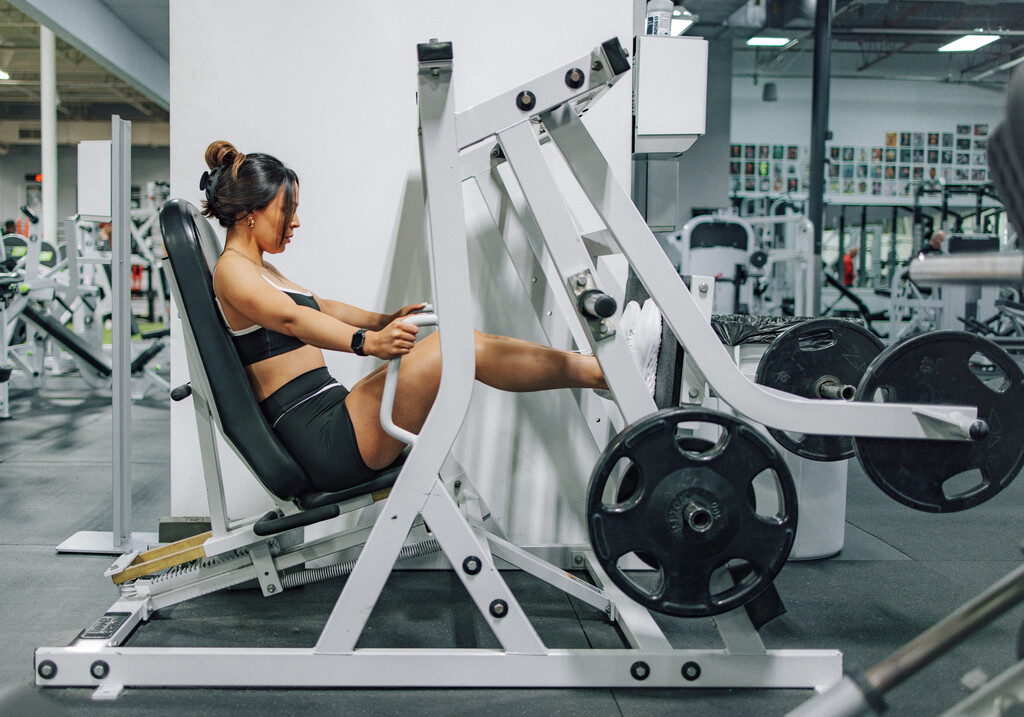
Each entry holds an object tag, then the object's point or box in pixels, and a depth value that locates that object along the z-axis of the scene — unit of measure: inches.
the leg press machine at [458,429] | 55.0
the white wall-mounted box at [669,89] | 82.1
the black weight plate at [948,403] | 58.9
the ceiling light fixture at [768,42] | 387.9
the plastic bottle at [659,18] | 85.6
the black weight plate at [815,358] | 71.9
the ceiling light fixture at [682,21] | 314.8
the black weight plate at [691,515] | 53.0
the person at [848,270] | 414.9
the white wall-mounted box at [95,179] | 89.5
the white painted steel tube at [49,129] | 344.2
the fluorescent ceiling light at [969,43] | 394.0
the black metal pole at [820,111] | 278.2
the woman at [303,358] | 63.6
